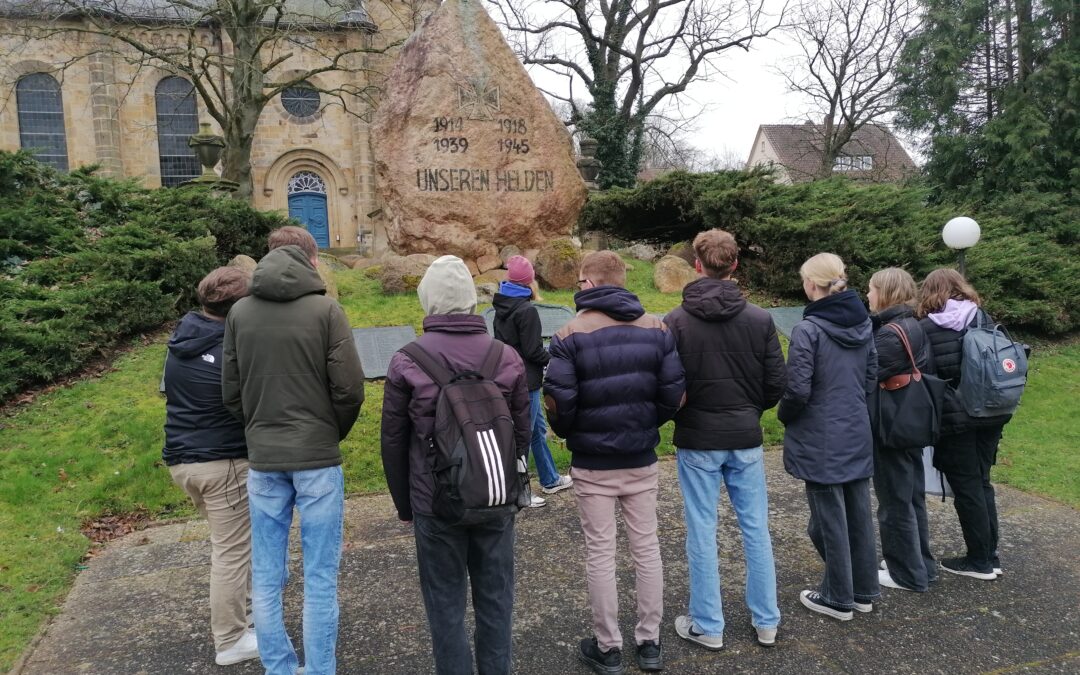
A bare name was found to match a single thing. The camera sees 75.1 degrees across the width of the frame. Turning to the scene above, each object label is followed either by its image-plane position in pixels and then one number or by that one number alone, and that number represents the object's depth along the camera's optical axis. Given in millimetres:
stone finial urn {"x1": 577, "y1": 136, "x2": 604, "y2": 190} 18531
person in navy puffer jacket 3025
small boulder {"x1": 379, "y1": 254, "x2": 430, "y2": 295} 9727
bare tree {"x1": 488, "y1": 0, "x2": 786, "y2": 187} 23359
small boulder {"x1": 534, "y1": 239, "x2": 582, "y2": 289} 10086
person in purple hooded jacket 2627
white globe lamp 7957
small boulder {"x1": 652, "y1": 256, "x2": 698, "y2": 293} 10694
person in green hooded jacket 2805
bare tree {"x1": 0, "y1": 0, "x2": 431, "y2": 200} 16922
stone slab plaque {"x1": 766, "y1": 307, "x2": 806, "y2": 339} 8695
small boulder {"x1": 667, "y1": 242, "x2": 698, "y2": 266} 11469
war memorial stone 9422
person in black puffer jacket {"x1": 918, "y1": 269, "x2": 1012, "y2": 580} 3875
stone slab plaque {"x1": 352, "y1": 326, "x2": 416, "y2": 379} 6866
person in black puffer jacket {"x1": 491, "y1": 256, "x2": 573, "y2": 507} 4750
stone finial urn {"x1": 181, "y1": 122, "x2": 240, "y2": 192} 14227
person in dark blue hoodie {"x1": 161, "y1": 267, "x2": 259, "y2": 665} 3131
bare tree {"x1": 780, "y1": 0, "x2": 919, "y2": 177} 25250
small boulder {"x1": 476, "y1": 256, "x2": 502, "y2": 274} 10047
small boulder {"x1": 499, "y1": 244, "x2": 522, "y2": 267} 10172
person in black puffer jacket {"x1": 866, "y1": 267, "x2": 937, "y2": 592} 3693
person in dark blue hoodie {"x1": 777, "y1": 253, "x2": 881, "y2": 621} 3389
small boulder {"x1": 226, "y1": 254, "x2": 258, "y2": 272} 8320
